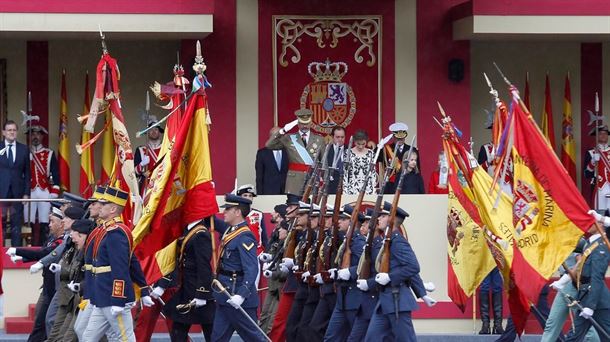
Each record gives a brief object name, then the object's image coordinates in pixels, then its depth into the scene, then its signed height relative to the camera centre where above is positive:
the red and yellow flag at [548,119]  29.59 +0.79
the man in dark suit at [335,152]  24.94 +0.25
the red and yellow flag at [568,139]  29.52 +0.48
